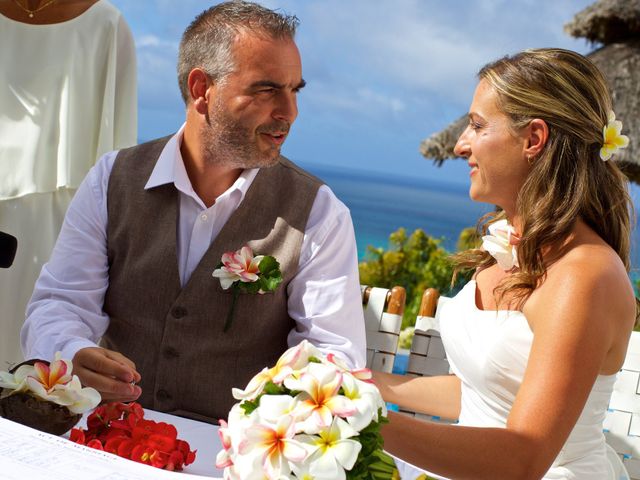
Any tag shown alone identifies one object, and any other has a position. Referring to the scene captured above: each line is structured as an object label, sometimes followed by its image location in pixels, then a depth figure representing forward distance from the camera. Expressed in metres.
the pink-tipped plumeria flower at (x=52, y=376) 1.64
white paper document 1.40
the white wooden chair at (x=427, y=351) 2.62
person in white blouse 3.17
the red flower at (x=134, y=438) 1.54
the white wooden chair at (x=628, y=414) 2.38
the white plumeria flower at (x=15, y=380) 1.66
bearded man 2.44
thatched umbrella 8.92
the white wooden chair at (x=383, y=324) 2.60
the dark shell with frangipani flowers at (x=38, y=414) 1.64
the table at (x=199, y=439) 1.61
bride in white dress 1.80
